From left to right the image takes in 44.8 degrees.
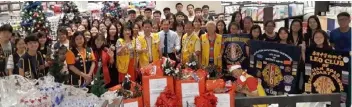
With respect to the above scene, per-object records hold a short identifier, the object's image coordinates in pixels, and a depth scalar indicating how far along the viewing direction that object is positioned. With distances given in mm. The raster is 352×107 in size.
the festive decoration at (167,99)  2842
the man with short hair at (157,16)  6281
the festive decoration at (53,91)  2084
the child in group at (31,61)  4059
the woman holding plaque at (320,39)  4328
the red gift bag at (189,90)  2928
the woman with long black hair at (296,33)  4996
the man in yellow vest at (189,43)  4984
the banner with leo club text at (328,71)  3809
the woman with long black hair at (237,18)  5879
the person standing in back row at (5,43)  4550
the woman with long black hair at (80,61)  4348
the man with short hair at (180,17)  6113
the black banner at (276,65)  4113
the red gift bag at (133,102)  2842
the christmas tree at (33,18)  6703
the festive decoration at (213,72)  3105
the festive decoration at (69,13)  7449
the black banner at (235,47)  4809
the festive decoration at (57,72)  2441
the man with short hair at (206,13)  7344
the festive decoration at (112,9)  8820
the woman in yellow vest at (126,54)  4812
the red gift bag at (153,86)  2949
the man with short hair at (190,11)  7555
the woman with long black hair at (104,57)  4695
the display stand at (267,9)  7684
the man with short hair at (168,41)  5168
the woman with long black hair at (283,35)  4781
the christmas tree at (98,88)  2361
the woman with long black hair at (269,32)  4938
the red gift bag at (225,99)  2871
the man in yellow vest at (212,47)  4949
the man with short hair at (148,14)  6773
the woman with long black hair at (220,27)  5336
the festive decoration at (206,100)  2805
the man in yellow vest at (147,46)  4965
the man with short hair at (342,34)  4688
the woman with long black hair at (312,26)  5031
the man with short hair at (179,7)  8095
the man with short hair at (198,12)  7009
